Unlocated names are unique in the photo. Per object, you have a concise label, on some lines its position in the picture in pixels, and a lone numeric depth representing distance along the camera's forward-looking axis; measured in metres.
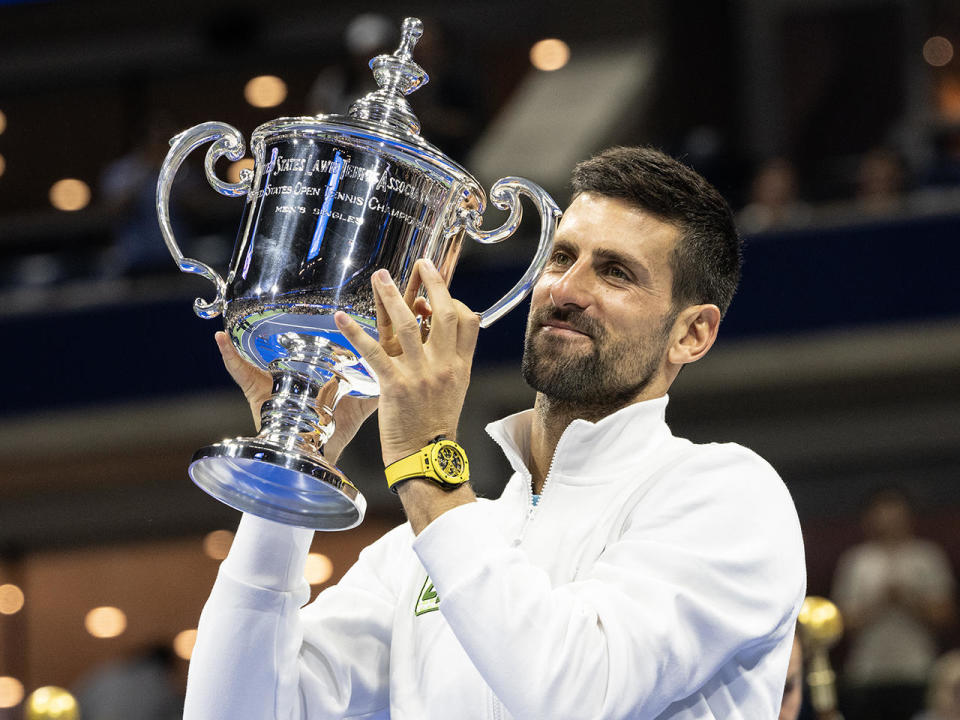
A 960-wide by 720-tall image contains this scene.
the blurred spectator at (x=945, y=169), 14.57
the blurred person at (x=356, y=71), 12.09
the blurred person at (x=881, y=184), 13.84
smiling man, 3.45
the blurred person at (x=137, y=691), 13.55
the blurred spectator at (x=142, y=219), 14.79
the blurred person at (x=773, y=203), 13.89
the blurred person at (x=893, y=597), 11.66
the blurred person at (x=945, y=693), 9.01
